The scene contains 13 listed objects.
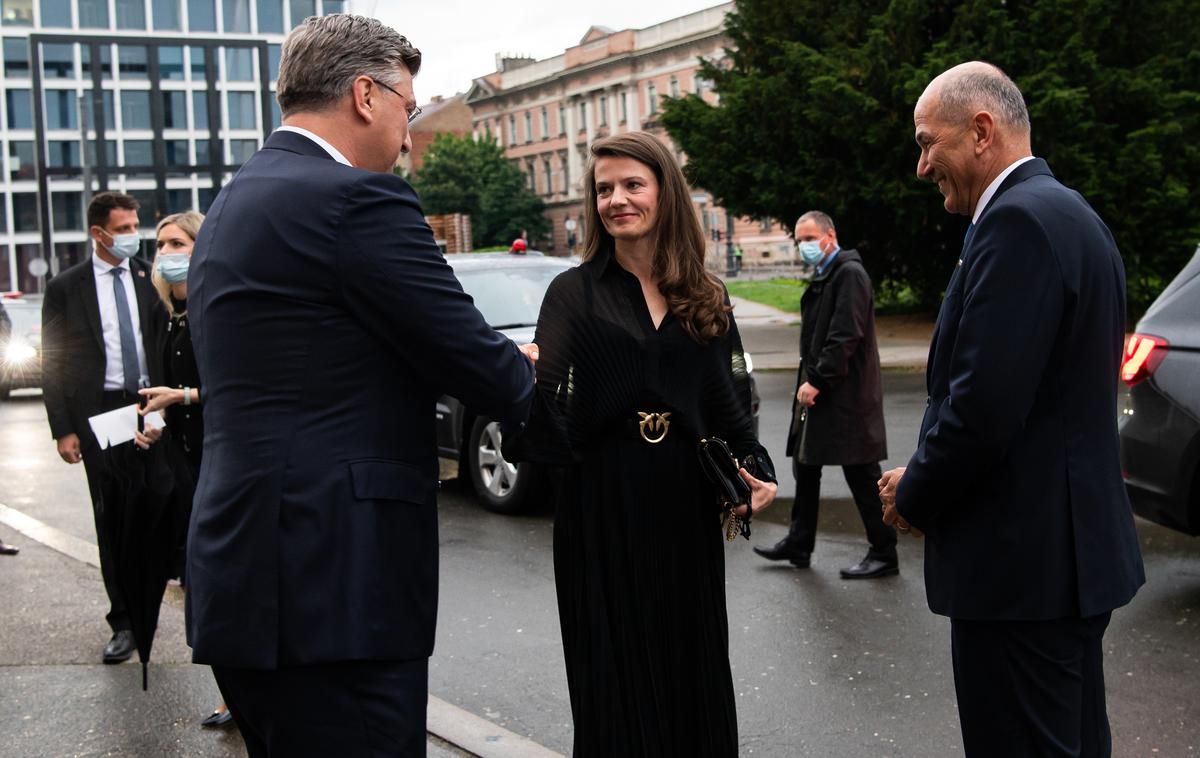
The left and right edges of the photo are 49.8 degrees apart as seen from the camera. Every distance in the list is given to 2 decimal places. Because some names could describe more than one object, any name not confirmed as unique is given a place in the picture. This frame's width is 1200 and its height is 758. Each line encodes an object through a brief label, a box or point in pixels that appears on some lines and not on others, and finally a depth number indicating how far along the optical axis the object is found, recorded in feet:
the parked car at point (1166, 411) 18.74
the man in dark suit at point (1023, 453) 8.80
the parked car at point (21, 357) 65.16
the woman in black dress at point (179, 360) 17.04
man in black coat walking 22.81
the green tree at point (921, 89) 76.02
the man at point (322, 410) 7.63
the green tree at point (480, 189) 307.99
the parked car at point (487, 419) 29.30
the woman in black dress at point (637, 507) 11.51
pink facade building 262.67
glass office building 291.79
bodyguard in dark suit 18.86
